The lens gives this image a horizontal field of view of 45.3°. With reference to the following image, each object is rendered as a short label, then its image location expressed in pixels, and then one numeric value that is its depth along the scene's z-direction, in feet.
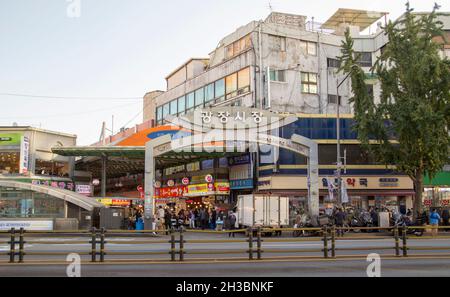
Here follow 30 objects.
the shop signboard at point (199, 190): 151.57
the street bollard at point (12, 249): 55.52
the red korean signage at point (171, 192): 167.56
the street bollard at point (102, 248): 56.24
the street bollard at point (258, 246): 58.39
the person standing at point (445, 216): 125.08
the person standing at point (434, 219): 106.83
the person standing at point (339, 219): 108.06
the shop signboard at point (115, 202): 150.41
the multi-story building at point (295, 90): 144.25
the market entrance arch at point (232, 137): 115.34
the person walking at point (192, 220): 143.33
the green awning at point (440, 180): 150.00
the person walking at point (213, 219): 137.33
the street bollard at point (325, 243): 60.08
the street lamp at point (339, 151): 122.88
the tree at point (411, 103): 111.34
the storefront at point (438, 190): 149.28
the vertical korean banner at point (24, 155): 170.40
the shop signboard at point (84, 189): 170.30
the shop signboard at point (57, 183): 169.99
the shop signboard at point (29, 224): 109.81
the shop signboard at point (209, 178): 147.02
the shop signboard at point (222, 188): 151.89
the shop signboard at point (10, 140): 178.29
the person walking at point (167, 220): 122.11
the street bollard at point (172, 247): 57.06
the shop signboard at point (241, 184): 147.06
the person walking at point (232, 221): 114.32
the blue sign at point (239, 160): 148.46
